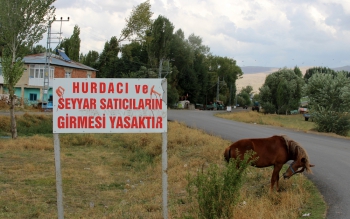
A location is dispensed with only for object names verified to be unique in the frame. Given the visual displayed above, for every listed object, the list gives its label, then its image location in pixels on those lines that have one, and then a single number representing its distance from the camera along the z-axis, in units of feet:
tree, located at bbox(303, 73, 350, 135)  94.07
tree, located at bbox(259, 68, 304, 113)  223.92
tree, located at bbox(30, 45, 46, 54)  276.41
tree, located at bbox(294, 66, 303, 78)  352.53
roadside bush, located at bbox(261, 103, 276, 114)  222.89
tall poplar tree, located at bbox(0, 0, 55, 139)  91.40
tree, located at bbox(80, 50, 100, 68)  233.76
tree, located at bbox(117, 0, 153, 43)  194.29
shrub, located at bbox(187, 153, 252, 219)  21.48
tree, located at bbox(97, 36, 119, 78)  218.38
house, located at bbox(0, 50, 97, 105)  166.50
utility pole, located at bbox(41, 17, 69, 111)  151.23
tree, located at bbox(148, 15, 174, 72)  205.67
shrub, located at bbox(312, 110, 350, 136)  93.91
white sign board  22.63
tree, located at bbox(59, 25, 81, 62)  217.97
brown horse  28.14
